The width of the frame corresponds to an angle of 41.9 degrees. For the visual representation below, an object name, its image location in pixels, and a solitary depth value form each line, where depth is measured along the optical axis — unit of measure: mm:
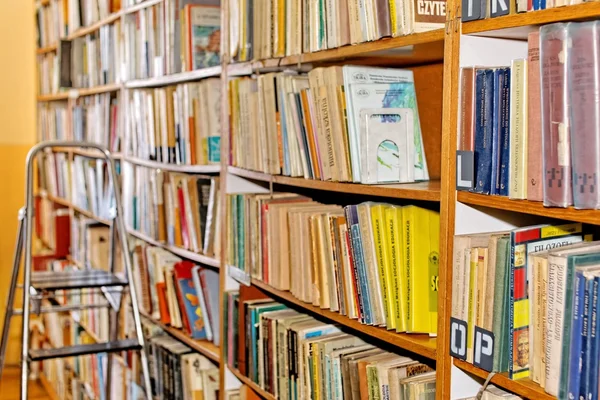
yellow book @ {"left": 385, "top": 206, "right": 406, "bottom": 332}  1515
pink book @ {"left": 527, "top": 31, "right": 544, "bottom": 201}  1165
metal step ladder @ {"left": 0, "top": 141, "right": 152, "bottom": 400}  2246
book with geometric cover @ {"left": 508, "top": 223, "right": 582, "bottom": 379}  1226
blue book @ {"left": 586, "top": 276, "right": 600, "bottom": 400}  1081
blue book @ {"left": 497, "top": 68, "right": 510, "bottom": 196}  1229
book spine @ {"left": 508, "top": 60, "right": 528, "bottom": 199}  1198
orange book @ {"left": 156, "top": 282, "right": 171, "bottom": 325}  2742
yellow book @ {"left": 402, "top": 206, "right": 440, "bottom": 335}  1500
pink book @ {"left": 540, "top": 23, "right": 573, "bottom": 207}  1113
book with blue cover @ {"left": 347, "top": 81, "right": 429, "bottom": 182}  1608
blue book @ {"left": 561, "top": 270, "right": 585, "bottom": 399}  1102
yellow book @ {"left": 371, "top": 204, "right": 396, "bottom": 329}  1536
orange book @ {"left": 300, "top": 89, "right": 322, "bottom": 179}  1781
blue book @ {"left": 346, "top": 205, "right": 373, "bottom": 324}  1592
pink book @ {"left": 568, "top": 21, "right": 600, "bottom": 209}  1070
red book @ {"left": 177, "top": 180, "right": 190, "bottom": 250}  2613
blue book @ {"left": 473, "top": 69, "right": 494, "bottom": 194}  1261
